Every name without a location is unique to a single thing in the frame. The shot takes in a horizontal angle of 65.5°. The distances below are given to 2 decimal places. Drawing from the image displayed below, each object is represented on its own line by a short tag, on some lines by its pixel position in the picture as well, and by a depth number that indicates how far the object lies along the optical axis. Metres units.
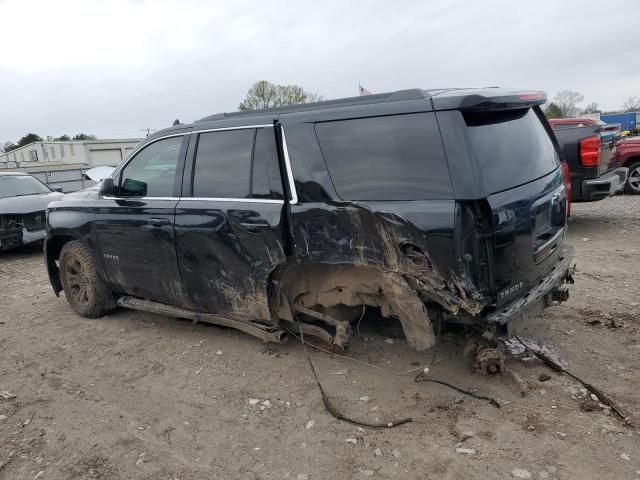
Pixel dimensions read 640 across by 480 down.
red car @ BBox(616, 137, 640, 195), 11.05
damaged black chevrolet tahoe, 3.01
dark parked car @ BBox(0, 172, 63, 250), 9.27
